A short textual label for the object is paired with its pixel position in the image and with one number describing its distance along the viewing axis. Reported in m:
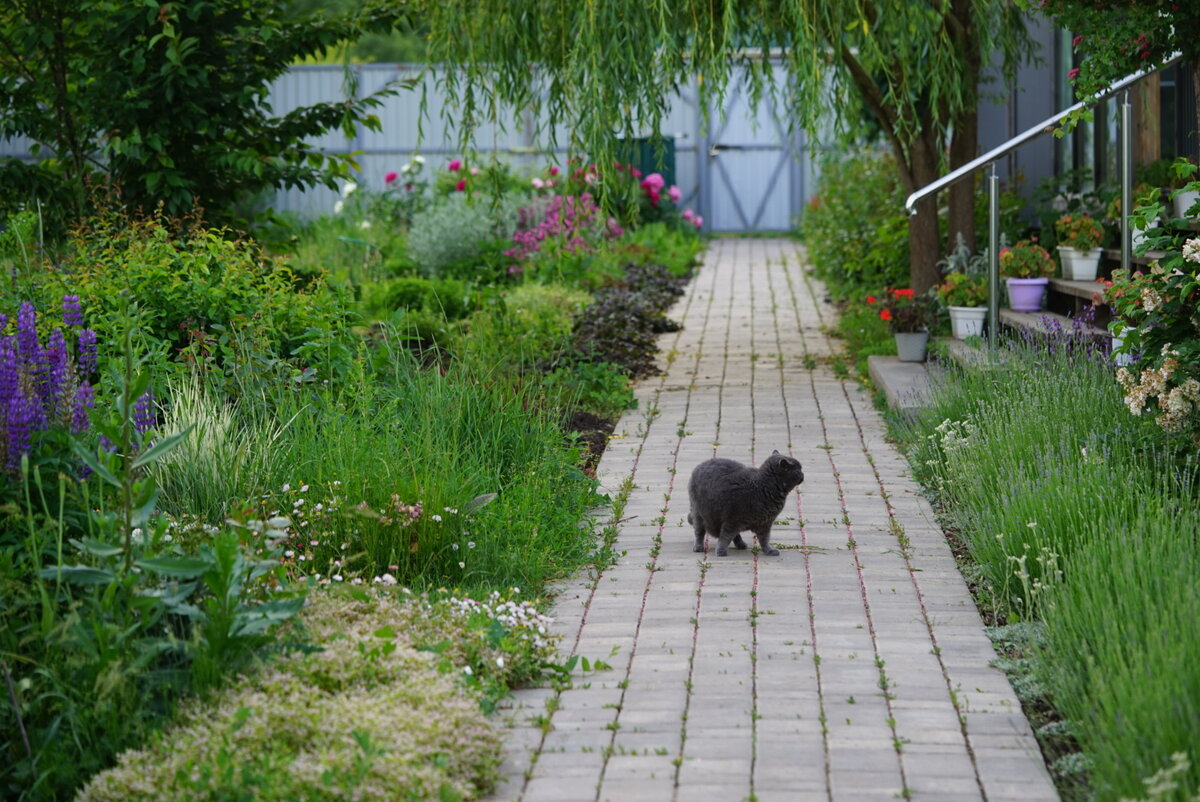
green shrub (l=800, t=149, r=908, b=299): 13.17
